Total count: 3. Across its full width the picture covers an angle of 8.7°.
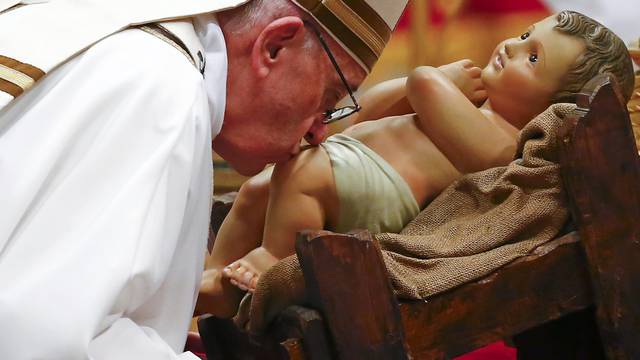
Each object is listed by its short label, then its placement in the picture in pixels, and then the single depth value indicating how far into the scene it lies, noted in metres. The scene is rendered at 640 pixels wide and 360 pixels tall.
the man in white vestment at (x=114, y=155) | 5.00
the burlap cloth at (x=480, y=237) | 5.35
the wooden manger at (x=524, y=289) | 5.29
